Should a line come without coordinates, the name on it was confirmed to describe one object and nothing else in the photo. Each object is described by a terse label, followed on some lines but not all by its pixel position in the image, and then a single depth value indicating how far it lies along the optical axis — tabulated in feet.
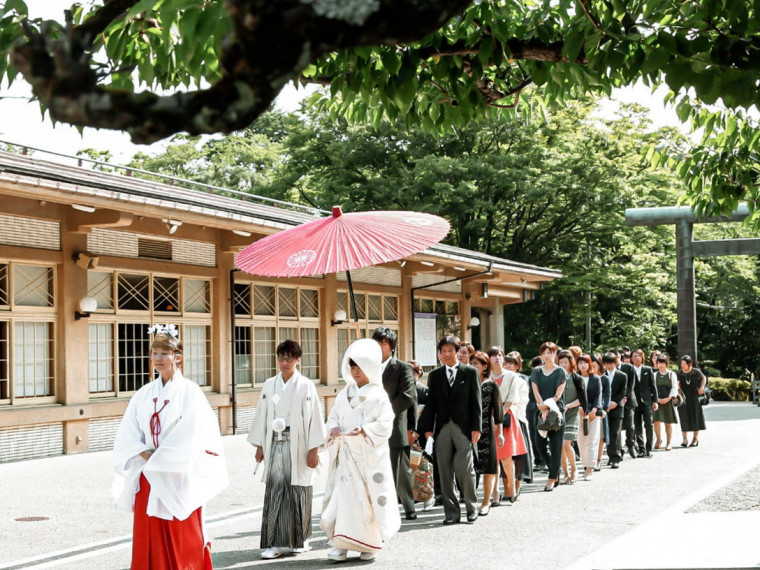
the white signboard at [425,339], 89.20
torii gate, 90.58
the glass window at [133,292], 56.44
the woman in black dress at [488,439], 34.01
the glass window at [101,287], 54.19
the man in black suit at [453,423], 32.48
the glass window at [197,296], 61.57
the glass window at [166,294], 59.06
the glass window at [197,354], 61.46
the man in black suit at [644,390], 56.03
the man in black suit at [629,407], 52.90
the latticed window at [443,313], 92.68
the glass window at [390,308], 85.25
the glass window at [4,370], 49.14
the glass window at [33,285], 49.76
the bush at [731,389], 125.59
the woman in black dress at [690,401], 58.59
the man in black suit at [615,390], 50.60
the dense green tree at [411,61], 8.00
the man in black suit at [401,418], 33.50
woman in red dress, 36.70
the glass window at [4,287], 48.80
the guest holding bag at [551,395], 40.38
